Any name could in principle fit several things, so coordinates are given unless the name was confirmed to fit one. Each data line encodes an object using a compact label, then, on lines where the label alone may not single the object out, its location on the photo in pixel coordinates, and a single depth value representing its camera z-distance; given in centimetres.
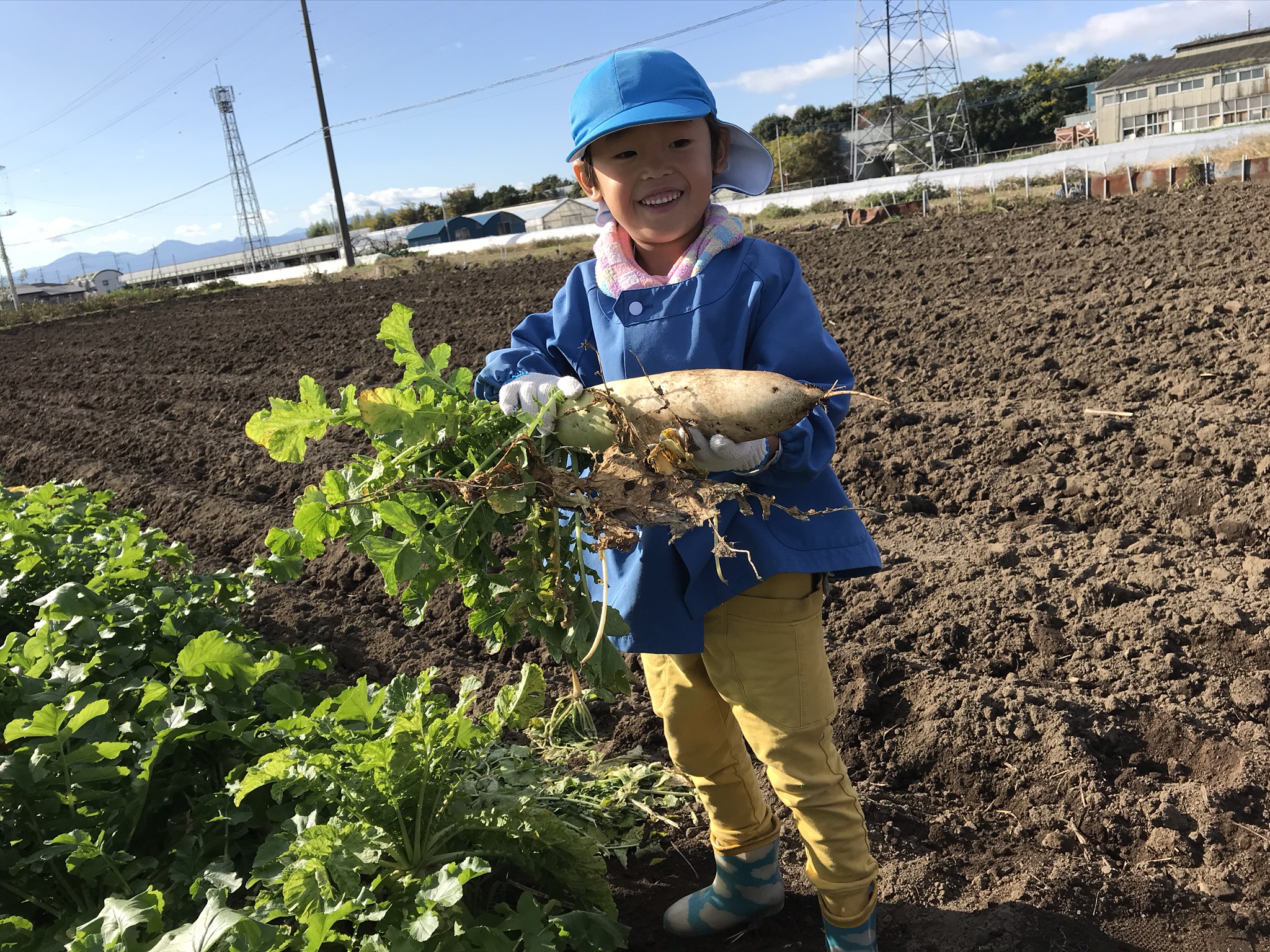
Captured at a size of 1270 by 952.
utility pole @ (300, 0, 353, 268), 3722
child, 201
